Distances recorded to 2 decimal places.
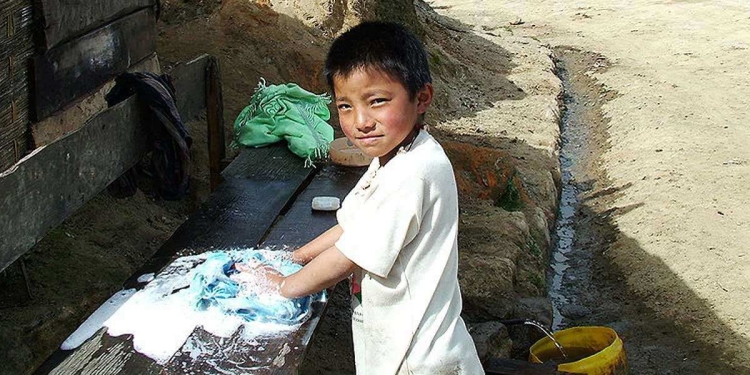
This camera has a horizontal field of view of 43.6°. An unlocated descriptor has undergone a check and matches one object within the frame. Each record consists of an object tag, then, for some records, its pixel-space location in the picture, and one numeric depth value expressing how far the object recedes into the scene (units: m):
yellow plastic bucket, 5.47
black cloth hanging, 4.61
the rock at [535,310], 6.04
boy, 2.64
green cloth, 5.67
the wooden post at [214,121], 5.76
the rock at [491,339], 5.24
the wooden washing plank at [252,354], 2.95
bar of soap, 4.59
